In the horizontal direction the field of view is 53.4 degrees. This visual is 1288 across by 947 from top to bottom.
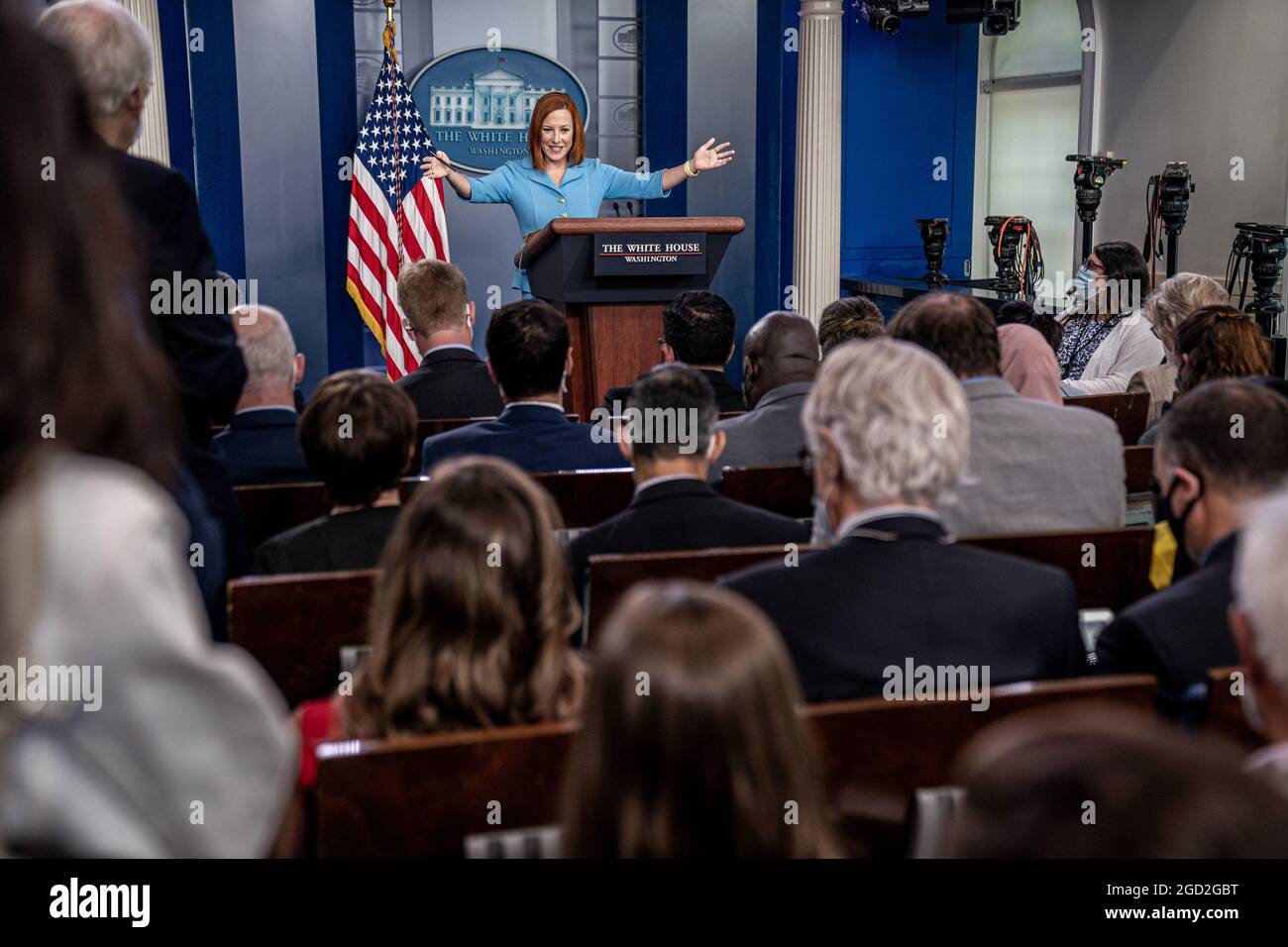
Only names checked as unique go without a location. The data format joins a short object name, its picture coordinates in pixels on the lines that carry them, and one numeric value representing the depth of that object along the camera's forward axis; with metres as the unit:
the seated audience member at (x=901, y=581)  1.89
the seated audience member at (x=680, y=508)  2.54
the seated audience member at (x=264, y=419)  3.27
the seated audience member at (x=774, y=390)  3.45
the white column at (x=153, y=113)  6.70
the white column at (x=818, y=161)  7.93
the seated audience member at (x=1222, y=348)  3.39
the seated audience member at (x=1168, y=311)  4.26
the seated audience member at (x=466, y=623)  1.58
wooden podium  5.11
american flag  7.22
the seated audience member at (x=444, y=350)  4.20
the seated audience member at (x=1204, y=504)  1.91
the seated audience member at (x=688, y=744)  1.02
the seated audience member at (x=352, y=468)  2.49
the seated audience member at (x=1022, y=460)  2.84
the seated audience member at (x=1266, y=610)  1.23
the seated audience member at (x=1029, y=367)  3.96
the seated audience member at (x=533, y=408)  3.34
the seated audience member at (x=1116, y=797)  0.66
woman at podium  6.04
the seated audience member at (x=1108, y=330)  5.11
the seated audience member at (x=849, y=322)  4.18
